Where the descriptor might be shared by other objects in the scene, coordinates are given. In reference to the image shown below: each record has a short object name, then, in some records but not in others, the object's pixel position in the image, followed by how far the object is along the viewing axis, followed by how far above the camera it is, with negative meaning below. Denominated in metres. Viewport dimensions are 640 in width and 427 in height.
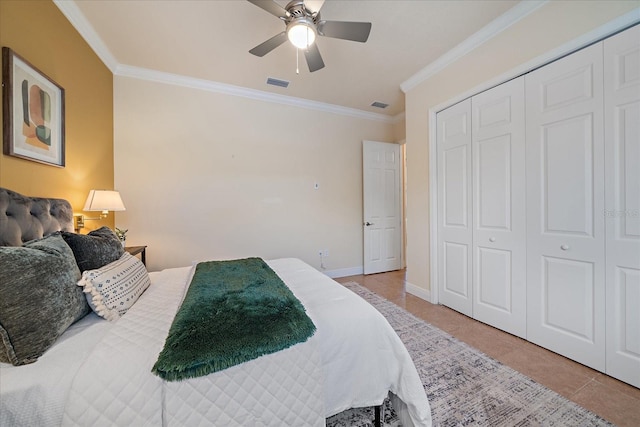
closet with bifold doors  1.51 +0.06
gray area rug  1.27 -1.11
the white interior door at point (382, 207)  3.93 +0.11
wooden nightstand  2.33 -0.38
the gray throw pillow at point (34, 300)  0.85 -0.35
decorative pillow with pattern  1.16 -0.40
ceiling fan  1.55 +1.35
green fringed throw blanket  0.85 -0.49
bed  0.79 -0.62
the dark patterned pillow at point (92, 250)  1.32 -0.21
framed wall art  1.45 +0.70
